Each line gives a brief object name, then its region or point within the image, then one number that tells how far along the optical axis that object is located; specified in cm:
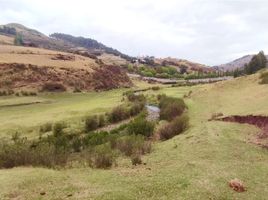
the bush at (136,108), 2540
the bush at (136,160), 1062
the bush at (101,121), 2219
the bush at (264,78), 2796
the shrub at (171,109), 2170
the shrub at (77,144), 1589
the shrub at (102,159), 1026
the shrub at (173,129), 1601
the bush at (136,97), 3088
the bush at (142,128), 1713
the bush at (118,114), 2364
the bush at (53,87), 4240
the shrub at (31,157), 1058
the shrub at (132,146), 1225
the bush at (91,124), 2133
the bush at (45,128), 1992
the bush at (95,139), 1610
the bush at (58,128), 1917
